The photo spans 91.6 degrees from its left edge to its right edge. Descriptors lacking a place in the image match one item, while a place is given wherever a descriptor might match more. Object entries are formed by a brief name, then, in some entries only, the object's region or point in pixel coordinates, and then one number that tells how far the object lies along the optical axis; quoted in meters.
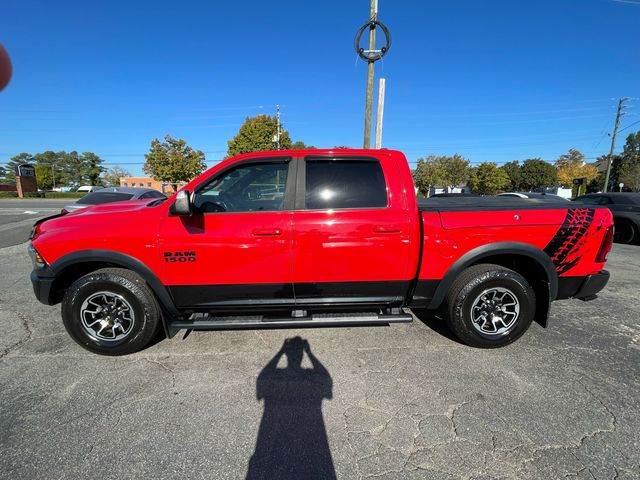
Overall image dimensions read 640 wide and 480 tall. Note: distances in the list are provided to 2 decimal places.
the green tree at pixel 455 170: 61.31
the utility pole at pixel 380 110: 7.58
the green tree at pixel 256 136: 41.12
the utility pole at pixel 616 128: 35.41
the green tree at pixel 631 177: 42.67
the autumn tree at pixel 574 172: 54.94
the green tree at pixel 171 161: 42.00
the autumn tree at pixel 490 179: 55.28
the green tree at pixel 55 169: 83.94
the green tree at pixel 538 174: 53.91
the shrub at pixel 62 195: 53.66
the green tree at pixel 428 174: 59.38
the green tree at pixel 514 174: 57.28
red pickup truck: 2.85
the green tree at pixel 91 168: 88.76
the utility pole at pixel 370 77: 7.92
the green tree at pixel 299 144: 62.78
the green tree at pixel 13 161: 101.36
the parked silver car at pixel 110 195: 8.05
